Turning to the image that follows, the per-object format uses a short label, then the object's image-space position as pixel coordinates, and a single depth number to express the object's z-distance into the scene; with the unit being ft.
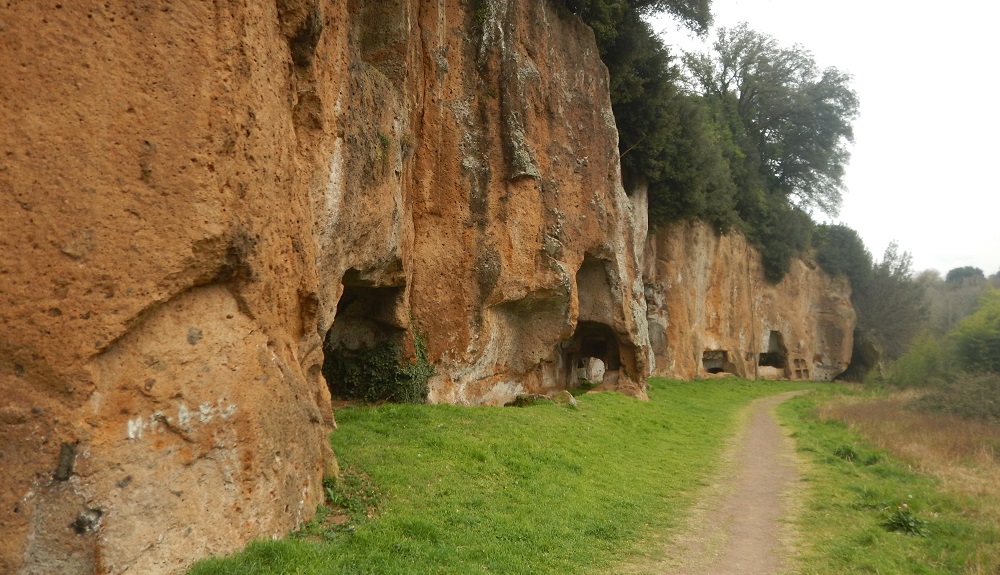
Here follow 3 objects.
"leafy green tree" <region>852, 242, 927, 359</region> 138.31
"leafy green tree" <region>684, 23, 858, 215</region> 127.13
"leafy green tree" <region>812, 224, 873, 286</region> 142.31
